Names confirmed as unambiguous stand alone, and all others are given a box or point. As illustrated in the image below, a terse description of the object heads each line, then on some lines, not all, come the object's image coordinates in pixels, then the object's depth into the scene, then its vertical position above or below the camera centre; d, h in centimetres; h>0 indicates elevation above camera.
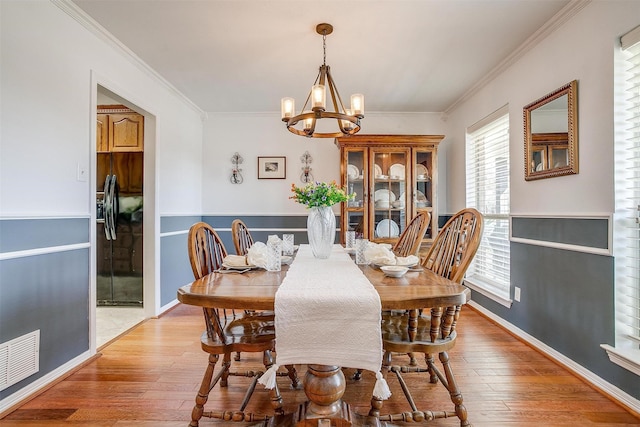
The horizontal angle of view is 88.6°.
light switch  215 +26
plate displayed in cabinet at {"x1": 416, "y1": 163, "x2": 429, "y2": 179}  377 +50
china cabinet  373 +36
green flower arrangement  172 +10
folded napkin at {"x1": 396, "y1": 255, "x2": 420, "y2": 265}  164 -24
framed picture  417 +59
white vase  176 -9
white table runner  109 -38
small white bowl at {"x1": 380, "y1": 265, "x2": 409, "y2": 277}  141 -25
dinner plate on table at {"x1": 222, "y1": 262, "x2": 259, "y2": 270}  153 -25
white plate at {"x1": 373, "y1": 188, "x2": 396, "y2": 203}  377 +21
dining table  110 -29
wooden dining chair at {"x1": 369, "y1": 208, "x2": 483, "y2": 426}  137 -54
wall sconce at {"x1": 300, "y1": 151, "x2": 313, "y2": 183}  414 +58
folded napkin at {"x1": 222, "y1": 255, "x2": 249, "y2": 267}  156 -23
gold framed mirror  206 +55
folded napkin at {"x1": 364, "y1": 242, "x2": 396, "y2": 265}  163 -21
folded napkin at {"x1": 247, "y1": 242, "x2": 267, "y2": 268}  153 -21
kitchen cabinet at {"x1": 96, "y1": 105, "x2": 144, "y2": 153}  334 +85
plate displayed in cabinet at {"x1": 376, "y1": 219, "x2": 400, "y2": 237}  376 -17
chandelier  191 +65
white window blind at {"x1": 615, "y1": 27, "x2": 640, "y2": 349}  174 +1
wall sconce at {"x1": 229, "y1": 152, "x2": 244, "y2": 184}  420 +54
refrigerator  333 -17
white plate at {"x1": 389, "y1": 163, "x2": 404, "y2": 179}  377 +50
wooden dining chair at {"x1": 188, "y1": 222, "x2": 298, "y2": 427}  140 -55
